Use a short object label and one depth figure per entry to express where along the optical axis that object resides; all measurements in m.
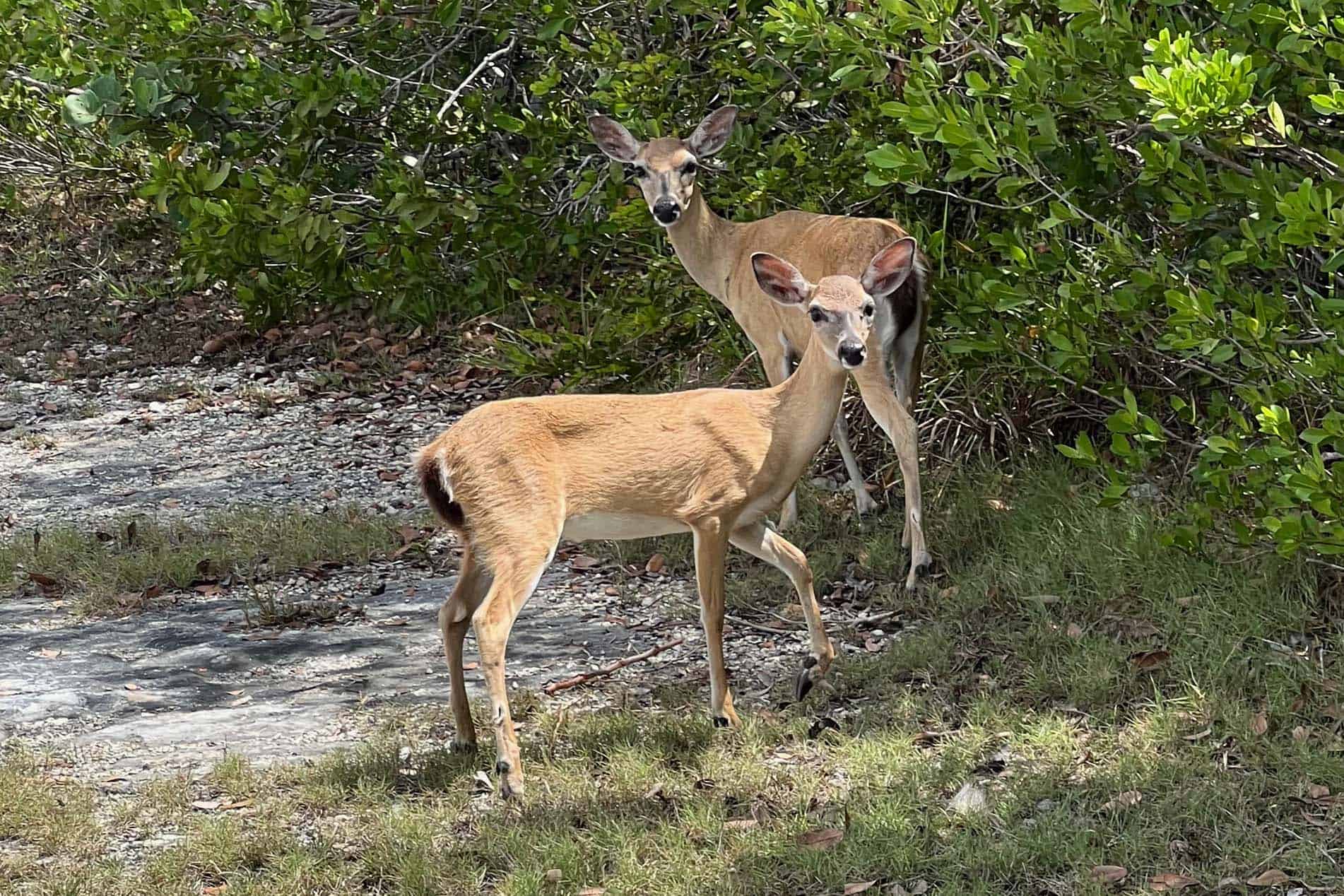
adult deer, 13.90
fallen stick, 11.83
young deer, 10.55
